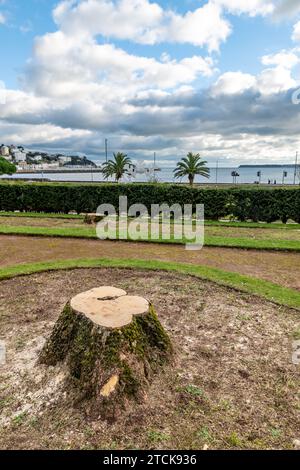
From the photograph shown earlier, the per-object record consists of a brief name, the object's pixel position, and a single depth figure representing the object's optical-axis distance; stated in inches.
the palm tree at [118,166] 1585.8
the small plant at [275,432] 118.4
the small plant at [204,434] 116.5
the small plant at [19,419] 124.0
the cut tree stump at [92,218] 639.8
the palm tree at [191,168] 1464.1
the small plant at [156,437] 115.5
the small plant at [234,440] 114.3
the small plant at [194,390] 139.2
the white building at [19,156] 5459.6
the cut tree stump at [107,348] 132.3
